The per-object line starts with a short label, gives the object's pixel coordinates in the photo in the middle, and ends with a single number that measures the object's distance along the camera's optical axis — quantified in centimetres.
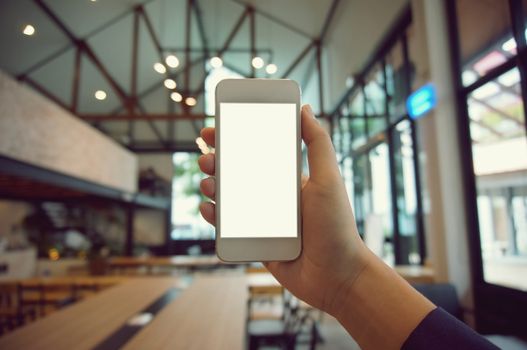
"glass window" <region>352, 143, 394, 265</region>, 540
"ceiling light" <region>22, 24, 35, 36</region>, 235
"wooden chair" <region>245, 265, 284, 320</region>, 369
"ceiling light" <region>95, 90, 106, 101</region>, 637
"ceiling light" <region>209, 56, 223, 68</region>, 472
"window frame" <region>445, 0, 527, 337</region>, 253
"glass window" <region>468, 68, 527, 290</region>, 262
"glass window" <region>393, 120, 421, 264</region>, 461
